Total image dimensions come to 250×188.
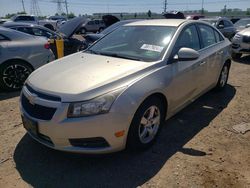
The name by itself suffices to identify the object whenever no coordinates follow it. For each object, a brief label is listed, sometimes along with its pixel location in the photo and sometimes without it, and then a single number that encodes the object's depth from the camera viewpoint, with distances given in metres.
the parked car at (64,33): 4.96
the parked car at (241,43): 6.73
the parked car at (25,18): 16.60
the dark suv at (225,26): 9.75
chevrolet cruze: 1.97
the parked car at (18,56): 4.03
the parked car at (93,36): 5.06
